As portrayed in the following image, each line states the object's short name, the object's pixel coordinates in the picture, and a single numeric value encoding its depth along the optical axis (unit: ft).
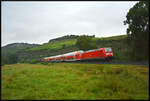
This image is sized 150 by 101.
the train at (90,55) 85.71
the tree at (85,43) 174.81
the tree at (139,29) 78.28
